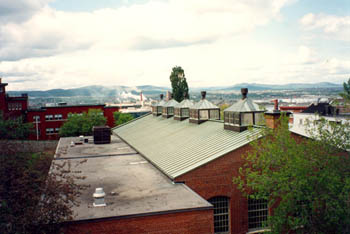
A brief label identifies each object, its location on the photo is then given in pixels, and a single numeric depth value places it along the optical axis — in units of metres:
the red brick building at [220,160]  22.97
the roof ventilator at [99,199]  18.66
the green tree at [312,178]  18.36
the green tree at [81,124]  79.94
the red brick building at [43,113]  84.12
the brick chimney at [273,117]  24.84
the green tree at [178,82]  79.31
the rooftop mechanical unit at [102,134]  46.59
